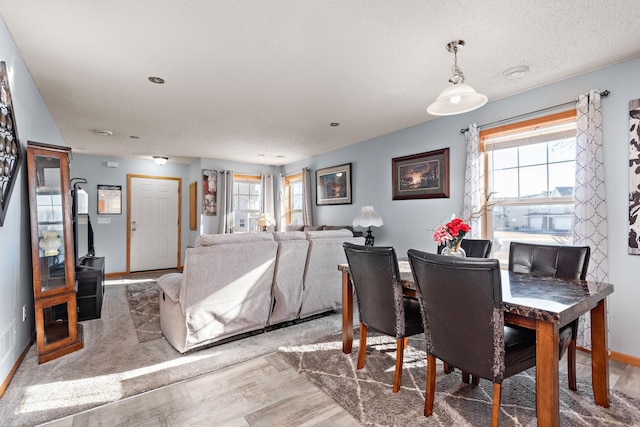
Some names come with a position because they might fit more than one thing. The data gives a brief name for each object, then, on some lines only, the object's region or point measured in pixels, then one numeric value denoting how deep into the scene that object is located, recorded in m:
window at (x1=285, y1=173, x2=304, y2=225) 6.77
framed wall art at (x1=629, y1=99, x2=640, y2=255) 2.40
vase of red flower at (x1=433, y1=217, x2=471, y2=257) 2.11
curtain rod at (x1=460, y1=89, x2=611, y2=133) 2.59
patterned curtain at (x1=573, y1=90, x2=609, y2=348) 2.56
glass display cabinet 2.44
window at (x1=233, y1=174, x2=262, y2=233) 6.80
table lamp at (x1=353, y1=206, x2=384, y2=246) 4.47
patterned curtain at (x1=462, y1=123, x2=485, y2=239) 3.43
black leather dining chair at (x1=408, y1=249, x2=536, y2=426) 1.41
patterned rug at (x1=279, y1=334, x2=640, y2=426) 1.74
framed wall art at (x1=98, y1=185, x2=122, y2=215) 6.10
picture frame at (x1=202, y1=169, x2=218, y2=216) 6.29
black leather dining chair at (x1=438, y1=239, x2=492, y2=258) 2.63
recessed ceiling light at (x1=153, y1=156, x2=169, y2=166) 5.98
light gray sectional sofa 2.54
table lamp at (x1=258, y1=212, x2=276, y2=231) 6.58
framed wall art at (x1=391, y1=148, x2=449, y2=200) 3.87
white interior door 6.45
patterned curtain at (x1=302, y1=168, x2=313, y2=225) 6.18
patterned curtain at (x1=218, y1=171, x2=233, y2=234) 6.36
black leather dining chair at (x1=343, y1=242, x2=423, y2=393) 1.98
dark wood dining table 1.37
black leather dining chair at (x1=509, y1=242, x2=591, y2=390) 2.01
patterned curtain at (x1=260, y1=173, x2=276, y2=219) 6.96
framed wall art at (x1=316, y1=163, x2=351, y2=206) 5.39
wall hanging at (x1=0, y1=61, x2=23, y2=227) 1.97
